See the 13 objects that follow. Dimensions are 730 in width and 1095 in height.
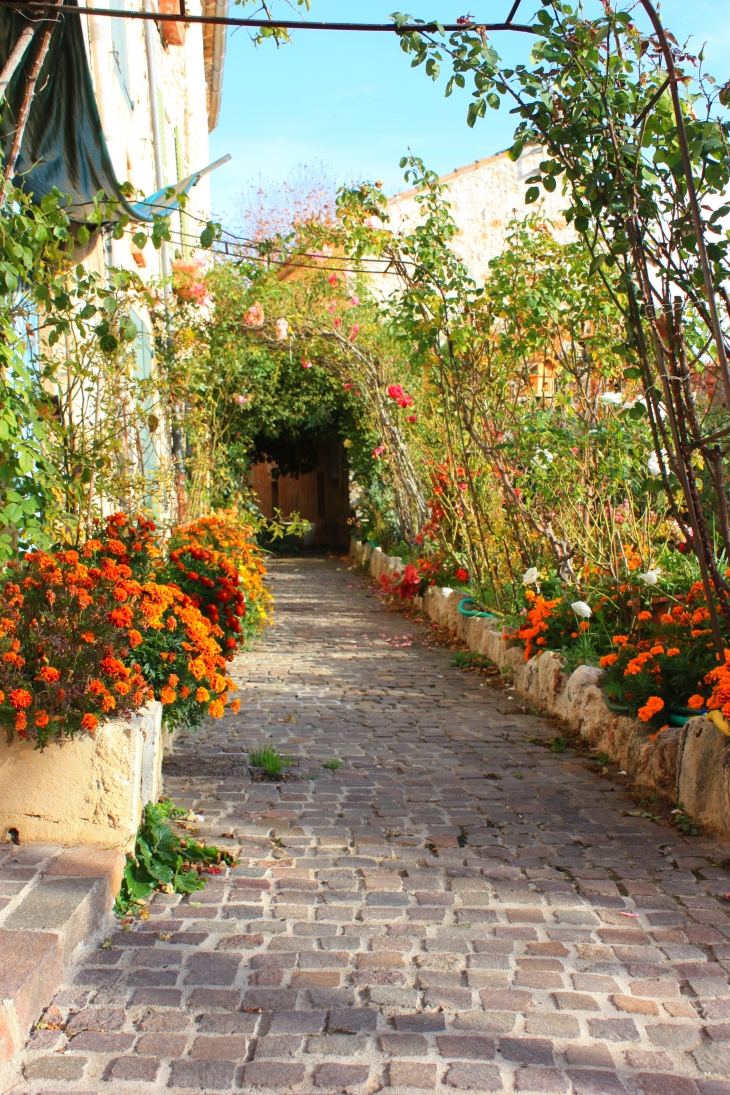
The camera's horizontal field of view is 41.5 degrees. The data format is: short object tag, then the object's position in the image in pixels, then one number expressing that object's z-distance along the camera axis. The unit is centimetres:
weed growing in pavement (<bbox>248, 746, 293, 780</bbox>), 468
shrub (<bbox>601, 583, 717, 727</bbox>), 446
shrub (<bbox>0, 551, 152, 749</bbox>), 324
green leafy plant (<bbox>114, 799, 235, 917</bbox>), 324
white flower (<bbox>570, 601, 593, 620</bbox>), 572
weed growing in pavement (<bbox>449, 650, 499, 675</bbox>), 760
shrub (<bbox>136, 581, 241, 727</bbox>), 384
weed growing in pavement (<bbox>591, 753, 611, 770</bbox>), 483
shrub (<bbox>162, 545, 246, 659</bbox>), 545
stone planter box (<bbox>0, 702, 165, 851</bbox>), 328
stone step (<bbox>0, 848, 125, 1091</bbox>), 234
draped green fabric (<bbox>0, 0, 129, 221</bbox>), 502
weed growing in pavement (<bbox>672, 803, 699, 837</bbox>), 386
